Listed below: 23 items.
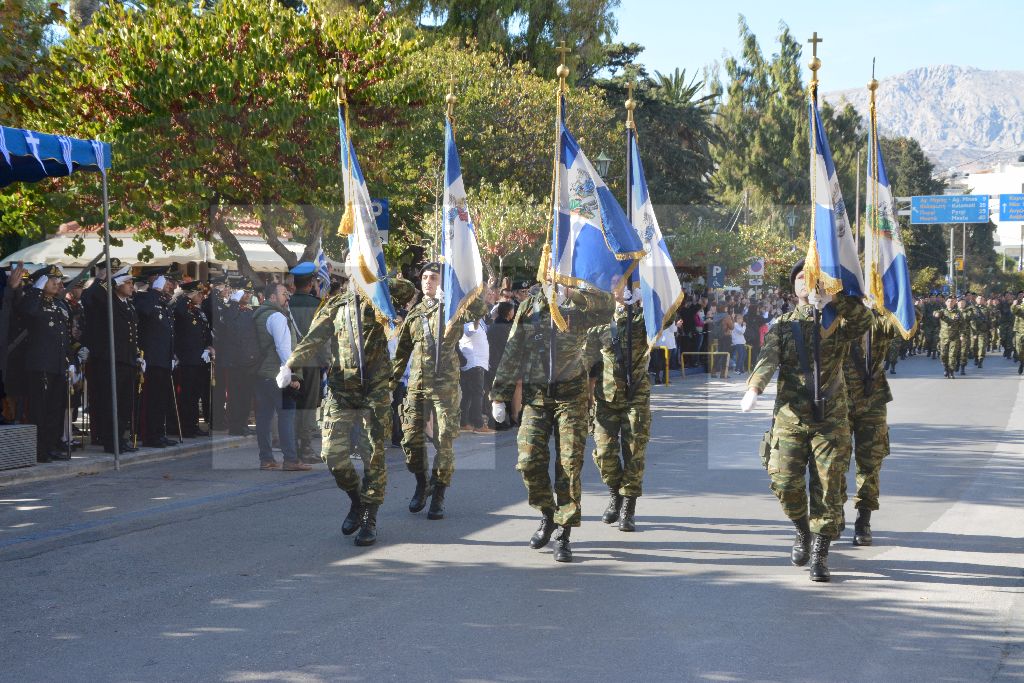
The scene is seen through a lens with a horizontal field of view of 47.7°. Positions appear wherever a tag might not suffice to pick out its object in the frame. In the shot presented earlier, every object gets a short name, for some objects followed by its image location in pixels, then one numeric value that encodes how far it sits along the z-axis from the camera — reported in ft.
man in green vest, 37.81
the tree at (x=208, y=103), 46.85
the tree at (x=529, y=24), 107.04
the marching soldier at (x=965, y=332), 87.86
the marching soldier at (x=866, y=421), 26.32
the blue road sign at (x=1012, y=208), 197.47
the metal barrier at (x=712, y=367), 85.35
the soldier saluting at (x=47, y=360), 37.52
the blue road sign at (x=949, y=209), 184.75
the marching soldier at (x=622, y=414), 28.45
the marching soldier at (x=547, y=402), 25.38
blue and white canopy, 30.53
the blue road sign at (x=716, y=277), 110.93
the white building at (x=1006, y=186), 457.51
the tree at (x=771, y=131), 224.94
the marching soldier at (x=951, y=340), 84.79
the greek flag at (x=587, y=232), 27.25
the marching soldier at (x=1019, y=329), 89.72
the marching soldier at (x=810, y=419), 23.00
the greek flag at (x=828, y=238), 23.62
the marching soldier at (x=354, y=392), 26.66
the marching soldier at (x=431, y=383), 29.99
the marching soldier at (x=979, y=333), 99.30
